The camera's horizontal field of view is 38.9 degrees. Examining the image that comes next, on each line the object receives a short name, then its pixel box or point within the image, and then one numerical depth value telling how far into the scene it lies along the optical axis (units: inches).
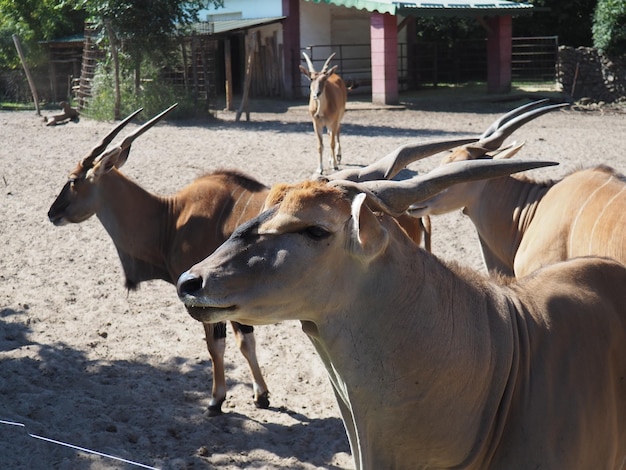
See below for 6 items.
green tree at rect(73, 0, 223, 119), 740.6
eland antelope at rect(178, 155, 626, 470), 93.7
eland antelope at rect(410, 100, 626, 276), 199.6
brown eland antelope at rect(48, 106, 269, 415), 220.8
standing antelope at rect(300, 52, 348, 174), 542.3
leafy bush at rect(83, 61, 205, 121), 744.3
